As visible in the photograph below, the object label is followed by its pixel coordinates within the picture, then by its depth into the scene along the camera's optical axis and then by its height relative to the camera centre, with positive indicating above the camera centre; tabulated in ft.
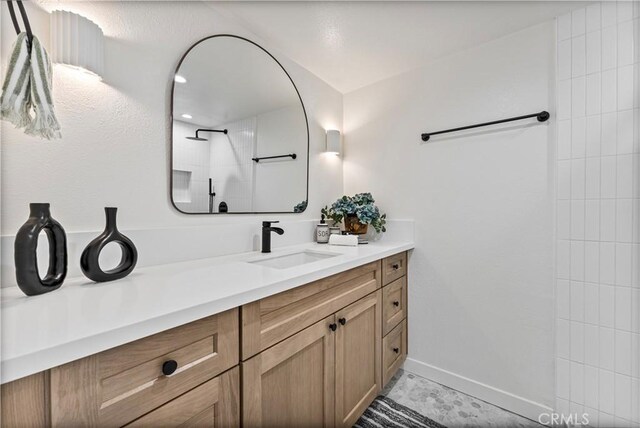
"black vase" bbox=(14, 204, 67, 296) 2.33 -0.37
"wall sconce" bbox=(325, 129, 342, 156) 6.89 +1.82
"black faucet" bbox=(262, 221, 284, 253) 4.89 -0.41
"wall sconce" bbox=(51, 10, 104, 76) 2.93 +1.88
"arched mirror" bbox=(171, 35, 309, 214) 4.20 +1.46
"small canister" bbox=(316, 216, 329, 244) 6.21 -0.47
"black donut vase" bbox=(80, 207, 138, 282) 2.76 -0.45
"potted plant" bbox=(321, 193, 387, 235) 6.24 -0.01
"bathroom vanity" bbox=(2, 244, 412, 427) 1.68 -1.31
